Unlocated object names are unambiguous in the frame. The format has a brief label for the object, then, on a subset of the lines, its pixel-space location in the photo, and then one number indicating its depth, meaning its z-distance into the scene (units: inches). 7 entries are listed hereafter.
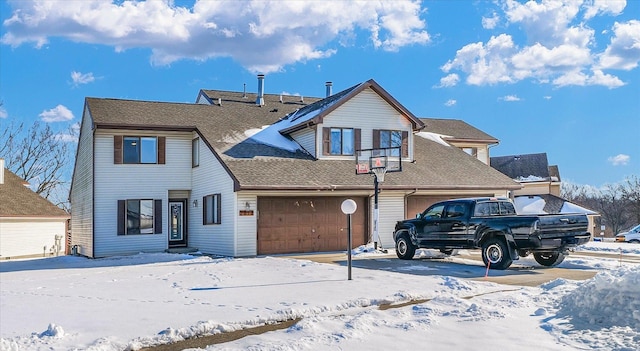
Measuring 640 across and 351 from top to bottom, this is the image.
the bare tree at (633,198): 2515.7
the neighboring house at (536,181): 1800.0
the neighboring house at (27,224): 1218.6
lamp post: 556.1
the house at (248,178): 891.4
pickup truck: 602.9
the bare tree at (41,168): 1966.0
